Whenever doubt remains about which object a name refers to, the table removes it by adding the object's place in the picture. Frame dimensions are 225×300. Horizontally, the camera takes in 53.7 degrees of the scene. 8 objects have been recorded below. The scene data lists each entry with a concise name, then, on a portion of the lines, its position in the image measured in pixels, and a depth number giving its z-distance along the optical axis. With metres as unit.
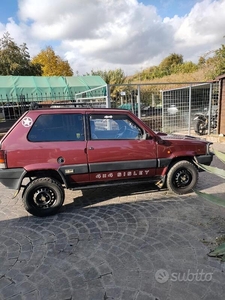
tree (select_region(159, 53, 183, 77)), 37.44
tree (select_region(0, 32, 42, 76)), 21.94
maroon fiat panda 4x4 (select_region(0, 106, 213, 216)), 3.69
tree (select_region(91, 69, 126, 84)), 21.12
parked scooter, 10.66
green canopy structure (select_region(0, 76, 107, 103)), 14.76
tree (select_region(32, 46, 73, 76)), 29.88
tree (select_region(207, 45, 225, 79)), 13.09
